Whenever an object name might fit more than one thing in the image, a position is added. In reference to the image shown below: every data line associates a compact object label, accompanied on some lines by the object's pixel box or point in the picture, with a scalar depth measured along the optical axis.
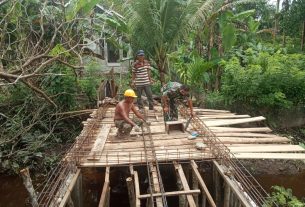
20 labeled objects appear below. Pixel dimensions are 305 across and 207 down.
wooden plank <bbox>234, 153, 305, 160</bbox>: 3.45
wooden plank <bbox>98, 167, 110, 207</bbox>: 2.78
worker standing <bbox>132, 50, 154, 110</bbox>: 5.23
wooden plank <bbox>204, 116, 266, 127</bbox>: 4.80
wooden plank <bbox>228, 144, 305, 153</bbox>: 3.69
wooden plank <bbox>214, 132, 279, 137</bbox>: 4.29
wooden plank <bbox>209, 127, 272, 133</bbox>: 4.52
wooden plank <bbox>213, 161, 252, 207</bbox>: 2.65
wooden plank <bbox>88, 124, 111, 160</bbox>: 3.57
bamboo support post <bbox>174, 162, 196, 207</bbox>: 2.69
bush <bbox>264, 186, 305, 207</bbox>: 3.44
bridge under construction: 2.94
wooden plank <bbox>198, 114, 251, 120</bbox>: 5.25
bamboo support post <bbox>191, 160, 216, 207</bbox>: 2.81
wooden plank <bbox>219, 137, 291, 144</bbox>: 4.05
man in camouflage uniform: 4.21
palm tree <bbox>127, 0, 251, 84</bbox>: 5.96
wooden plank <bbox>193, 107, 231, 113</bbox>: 5.81
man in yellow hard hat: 3.97
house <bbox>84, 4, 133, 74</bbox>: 10.21
